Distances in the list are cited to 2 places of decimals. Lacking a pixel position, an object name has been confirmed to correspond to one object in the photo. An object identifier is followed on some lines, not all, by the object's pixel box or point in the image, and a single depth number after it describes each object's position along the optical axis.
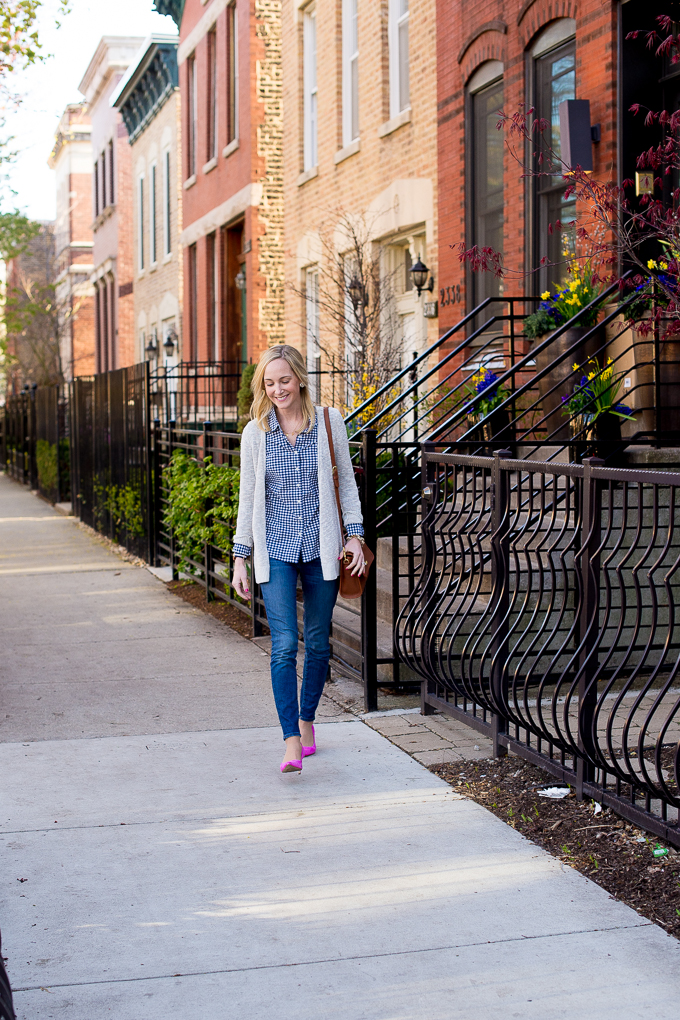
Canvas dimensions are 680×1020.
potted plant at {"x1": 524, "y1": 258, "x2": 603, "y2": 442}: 8.95
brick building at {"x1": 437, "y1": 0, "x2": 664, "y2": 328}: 9.15
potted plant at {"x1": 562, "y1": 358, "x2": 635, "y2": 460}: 7.98
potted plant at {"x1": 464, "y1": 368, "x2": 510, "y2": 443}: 9.55
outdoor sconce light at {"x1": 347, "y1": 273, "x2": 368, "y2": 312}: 13.19
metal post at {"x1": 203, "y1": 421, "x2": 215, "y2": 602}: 9.94
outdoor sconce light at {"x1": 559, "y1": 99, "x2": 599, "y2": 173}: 9.14
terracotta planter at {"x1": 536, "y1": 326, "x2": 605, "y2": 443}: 8.84
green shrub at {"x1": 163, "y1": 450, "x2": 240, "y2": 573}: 9.07
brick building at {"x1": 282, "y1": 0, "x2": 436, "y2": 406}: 13.28
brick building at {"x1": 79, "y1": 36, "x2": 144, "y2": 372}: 33.62
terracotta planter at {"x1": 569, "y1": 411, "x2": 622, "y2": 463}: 7.87
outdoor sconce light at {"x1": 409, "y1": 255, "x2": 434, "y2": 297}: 12.69
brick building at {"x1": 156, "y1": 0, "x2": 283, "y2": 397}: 18.97
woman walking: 5.21
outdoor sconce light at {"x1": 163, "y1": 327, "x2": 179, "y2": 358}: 25.05
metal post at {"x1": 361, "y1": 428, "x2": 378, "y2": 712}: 6.22
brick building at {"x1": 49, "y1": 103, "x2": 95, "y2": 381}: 45.66
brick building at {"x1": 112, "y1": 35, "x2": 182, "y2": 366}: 25.50
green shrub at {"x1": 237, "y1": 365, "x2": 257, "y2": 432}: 15.23
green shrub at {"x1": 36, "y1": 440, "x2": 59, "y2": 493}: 21.53
